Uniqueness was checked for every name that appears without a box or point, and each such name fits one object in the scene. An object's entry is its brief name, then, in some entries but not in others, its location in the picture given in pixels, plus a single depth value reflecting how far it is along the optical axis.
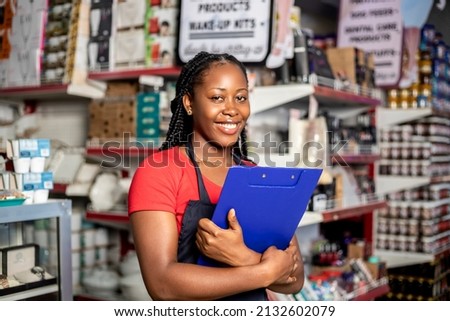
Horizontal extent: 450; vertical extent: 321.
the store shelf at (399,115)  5.16
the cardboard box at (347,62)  4.04
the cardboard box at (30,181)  2.42
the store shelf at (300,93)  3.36
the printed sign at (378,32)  4.93
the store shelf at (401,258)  5.11
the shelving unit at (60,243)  2.35
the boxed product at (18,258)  2.33
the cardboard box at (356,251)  4.36
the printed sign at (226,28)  3.32
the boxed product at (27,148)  2.43
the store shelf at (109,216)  3.76
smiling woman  1.44
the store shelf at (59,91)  3.89
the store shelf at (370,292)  3.81
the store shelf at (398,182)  5.11
